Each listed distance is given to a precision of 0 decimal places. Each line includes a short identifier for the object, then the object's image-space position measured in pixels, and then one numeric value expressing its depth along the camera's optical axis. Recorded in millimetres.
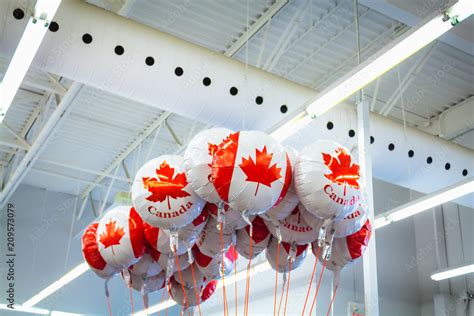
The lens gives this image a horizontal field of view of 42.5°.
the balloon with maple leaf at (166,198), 4004
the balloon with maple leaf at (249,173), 3713
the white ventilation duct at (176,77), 5598
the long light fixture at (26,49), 4562
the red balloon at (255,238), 4508
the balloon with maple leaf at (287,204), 4035
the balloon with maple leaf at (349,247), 4336
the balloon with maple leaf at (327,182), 3832
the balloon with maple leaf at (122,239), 4488
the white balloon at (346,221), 4074
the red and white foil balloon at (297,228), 4238
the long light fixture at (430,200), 6359
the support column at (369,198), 5221
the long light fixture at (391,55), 4301
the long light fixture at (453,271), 9086
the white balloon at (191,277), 4879
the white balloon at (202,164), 3867
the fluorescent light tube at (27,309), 12906
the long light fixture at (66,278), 10898
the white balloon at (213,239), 4402
